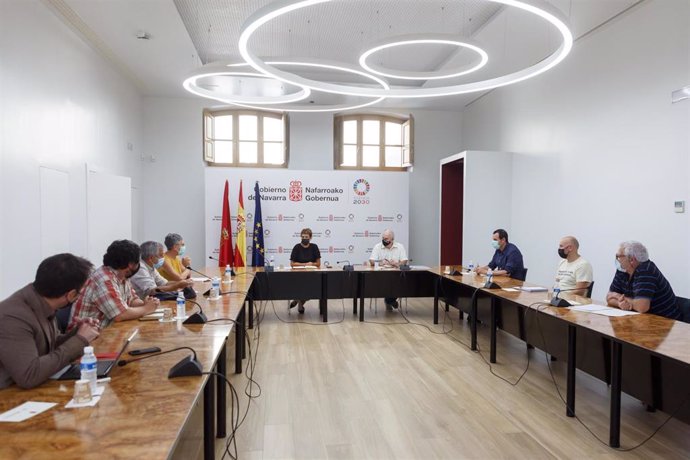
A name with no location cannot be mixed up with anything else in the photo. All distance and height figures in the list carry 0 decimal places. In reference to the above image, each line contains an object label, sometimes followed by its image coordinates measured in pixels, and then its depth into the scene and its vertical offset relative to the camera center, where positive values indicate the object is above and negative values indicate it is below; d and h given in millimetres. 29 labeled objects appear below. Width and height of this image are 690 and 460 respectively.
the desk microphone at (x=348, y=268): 5645 -666
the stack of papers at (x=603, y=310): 2975 -649
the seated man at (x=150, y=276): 3451 -501
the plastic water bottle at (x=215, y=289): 3551 -602
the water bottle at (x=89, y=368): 1544 -550
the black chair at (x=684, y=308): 3189 -661
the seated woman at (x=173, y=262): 4297 -480
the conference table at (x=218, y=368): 1258 -651
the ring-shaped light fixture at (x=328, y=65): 4508 +1611
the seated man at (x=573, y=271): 4031 -493
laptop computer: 1701 -628
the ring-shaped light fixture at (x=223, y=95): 4789 +1567
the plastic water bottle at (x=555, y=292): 3310 -581
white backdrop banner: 7445 +163
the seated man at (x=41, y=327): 1572 -434
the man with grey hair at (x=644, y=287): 3051 -482
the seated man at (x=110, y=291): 2602 -457
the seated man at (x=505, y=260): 5035 -500
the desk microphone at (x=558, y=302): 3182 -620
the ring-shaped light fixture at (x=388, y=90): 2824 +1396
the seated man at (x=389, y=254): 6109 -541
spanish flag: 7301 -385
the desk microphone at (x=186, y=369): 1726 -613
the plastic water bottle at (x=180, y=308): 2720 -583
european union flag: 7379 -336
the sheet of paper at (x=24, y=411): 1354 -638
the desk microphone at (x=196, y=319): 2629 -627
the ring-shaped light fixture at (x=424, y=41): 3850 +1579
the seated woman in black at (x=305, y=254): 6145 -547
